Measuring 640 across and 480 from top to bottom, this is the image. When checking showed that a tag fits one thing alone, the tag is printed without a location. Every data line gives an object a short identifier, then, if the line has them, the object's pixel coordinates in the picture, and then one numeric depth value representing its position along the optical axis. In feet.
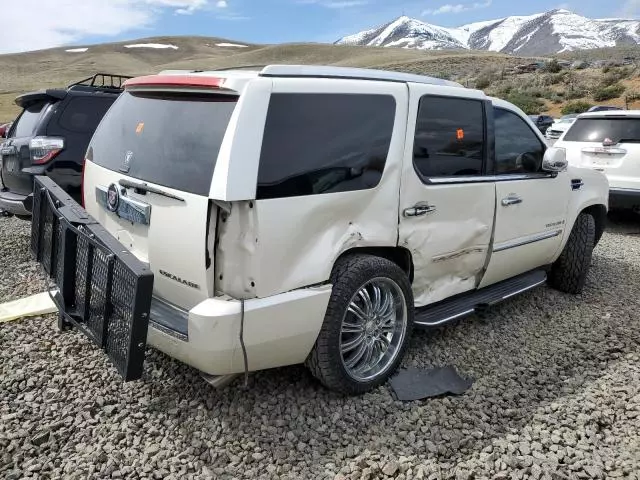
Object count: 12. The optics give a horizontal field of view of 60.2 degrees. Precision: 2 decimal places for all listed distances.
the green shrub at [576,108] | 93.20
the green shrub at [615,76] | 111.24
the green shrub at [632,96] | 94.58
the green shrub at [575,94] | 107.82
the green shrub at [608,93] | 100.17
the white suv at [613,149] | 25.48
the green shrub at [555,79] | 122.52
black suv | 18.79
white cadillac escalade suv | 8.77
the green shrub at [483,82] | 135.27
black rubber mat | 11.05
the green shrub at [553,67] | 139.13
